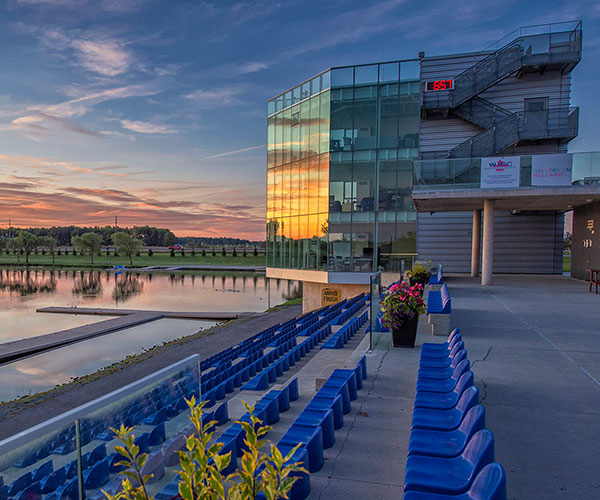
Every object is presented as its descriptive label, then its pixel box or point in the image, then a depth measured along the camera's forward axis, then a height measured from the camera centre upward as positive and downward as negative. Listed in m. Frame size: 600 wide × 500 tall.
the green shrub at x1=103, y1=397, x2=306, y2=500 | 1.97 -1.12
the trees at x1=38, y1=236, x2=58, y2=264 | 138.26 -1.40
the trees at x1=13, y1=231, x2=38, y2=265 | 135.50 -1.23
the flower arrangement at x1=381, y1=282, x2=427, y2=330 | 9.21 -1.33
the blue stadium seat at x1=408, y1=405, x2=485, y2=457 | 3.67 -1.90
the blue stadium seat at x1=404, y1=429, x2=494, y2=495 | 3.05 -1.89
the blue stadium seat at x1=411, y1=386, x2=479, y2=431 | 4.23 -1.89
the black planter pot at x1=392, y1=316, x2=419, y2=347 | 9.42 -1.97
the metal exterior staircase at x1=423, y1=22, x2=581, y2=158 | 25.27 +10.13
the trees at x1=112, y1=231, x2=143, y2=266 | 122.30 -1.32
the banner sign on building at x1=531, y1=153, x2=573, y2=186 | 18.89 +3.57
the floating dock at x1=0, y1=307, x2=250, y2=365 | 24.69 -6.54
